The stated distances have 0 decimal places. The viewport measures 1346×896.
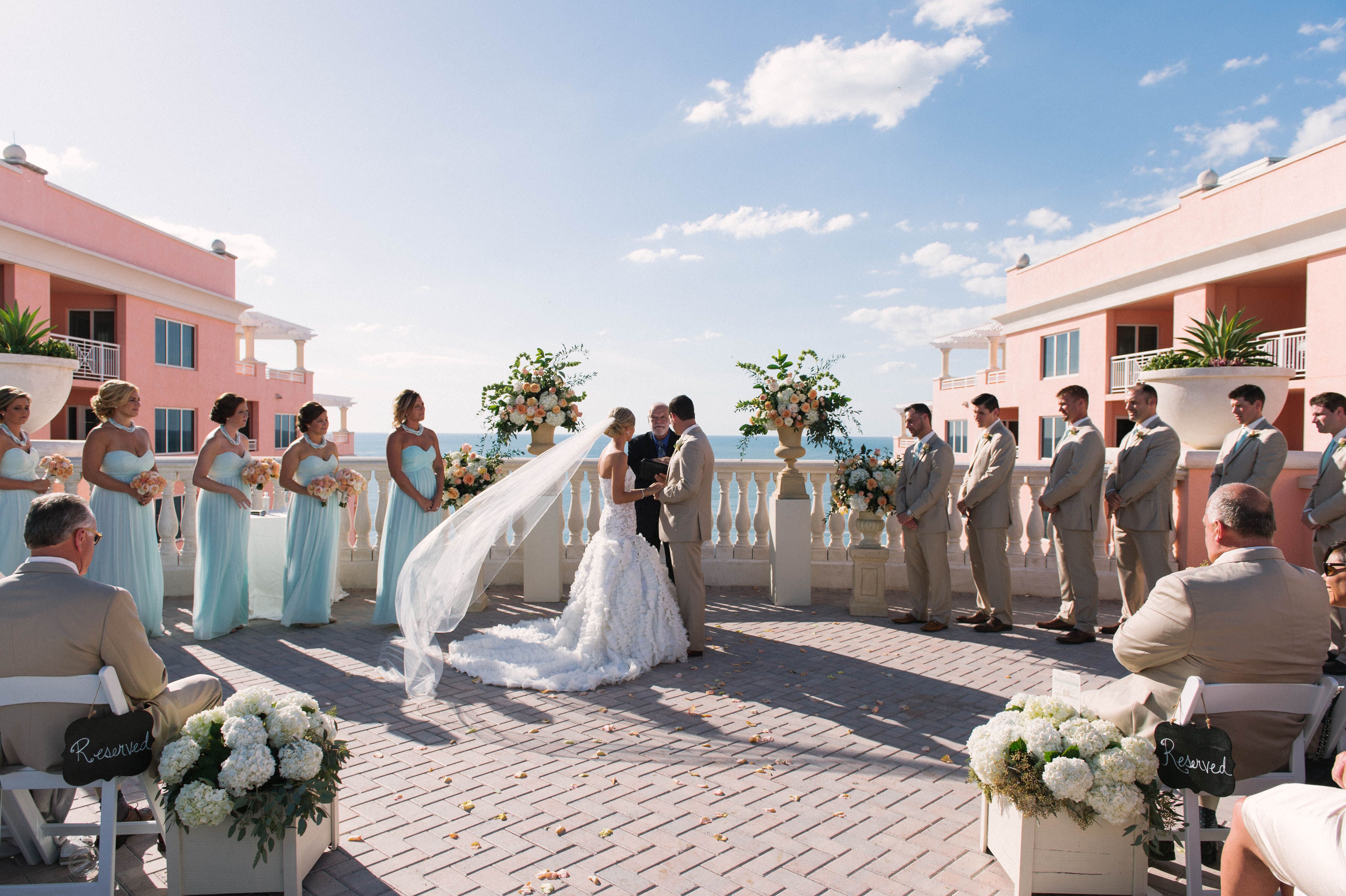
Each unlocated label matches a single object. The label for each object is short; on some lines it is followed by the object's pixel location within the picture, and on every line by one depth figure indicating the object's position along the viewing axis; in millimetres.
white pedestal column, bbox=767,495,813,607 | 8188
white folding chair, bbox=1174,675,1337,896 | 2881
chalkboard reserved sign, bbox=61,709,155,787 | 2701
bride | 5590
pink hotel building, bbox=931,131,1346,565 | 16500
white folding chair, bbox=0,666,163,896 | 2766
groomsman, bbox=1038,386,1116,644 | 6883
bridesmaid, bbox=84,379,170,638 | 6273
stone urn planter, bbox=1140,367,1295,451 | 7836
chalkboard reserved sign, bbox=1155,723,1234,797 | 2715
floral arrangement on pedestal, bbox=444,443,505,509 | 7902
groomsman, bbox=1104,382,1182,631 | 6719
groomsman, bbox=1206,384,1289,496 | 6398
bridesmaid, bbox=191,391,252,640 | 6742
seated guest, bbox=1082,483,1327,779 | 2910
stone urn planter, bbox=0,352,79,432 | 7680
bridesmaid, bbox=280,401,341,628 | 7117
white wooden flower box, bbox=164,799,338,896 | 2947
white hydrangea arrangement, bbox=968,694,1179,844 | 2785
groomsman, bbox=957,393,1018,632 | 7160
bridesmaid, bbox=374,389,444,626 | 7176
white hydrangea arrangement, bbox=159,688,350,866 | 2805
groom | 6195
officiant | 7156
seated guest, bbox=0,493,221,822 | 2777
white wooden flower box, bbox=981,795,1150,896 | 2979
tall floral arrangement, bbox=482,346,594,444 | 8023
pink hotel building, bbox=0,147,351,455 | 19828
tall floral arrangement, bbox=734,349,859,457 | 7879
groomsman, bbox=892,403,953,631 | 7266
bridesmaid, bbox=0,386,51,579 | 6012
